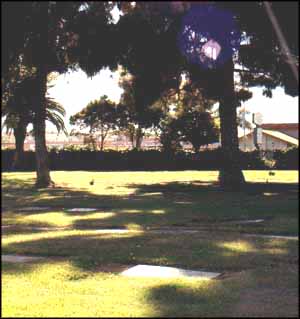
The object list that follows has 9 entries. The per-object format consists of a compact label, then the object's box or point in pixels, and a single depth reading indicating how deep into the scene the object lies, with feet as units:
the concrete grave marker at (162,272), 26.14
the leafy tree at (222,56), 17.61
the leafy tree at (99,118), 194.18
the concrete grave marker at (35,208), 57.54
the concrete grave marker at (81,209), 54.60
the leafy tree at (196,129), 179.52
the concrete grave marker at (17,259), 29.40
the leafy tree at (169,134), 177.88
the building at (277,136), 199.31
